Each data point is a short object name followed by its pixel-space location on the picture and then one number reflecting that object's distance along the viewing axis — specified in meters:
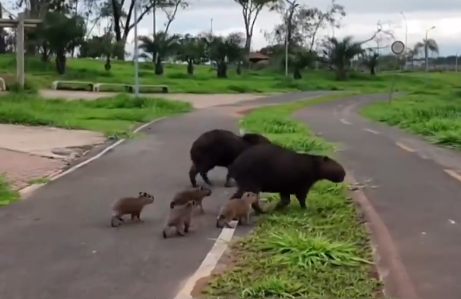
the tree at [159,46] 62.06
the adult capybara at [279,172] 8.22
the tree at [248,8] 79.21
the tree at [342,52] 69.38
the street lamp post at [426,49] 68.94
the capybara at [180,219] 7.47
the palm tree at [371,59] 73.25
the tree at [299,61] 68.81
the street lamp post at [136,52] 30.74
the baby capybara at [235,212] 7.79
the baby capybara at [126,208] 8.02
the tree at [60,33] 51.72
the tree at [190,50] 62.97
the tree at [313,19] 81.12
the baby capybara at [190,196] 8.16
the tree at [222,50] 64.19
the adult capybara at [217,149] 10.04
